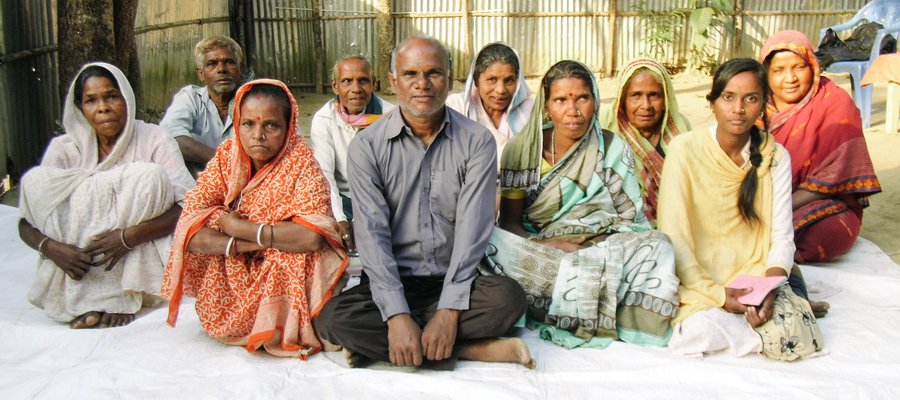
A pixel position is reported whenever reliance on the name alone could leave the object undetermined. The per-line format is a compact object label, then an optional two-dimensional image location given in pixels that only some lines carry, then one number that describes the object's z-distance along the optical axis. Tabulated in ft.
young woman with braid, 9.86
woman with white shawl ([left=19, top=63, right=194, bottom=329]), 10.75
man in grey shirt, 9.29
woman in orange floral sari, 9.73
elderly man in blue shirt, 14.83
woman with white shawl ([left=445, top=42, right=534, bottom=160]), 13.79
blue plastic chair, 24.39
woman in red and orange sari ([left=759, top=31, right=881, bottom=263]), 12.80
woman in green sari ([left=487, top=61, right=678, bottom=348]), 10.15
